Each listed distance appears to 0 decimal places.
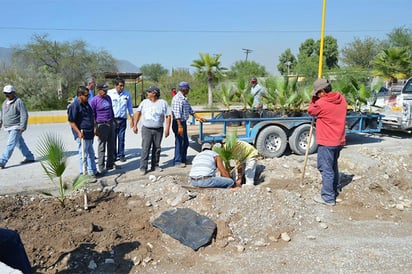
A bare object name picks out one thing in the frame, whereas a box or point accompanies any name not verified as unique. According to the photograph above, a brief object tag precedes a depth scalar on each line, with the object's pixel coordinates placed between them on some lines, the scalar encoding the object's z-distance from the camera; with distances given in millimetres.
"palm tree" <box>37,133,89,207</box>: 4980
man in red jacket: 5426
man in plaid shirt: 7344
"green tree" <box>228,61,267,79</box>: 44344
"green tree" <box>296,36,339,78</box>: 49781
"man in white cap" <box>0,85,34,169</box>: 7363
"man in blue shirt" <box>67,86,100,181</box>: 6238
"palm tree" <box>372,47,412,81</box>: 24938
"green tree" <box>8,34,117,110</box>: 20188
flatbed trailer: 8195
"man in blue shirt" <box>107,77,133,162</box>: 7770
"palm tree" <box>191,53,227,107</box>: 26766
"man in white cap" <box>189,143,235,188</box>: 5535
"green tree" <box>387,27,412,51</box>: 33844
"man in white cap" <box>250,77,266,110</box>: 9367
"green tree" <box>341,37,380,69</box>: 40406
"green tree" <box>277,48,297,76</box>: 63594
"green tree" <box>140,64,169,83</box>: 67125
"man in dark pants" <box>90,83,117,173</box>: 6863
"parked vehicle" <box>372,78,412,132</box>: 10953
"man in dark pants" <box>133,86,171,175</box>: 6828
